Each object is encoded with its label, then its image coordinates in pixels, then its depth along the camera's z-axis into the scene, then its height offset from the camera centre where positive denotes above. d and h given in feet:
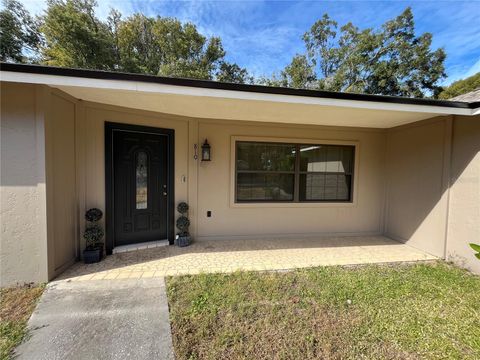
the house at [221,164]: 9.07 +0.41
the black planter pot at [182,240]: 14.12 -4.41
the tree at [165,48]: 44.34 +24.86
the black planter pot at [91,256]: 11.41 -4.42
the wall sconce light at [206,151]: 14.62 +1.26
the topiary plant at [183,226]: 14.07 -3.46
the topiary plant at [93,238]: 11.43 -3.54
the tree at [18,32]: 40.16 +24.44
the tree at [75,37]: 37.70 +22.54
